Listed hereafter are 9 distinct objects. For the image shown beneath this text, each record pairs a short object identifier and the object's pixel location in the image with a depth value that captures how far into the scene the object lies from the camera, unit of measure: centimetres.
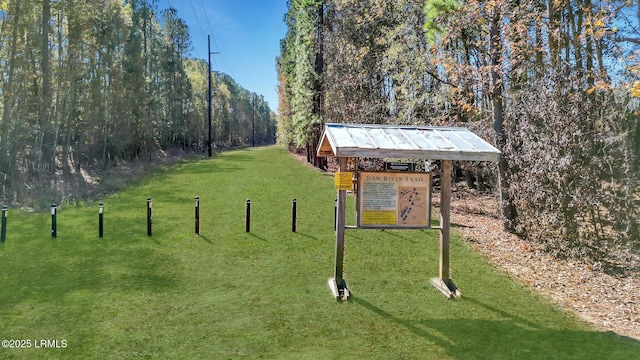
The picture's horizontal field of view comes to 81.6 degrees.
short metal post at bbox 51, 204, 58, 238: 887
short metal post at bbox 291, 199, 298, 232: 993
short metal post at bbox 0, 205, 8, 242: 847
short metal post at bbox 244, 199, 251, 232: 988
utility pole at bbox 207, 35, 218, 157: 3832
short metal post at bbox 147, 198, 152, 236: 920
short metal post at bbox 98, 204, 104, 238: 894
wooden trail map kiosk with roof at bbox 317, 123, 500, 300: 566
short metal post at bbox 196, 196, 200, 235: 949
